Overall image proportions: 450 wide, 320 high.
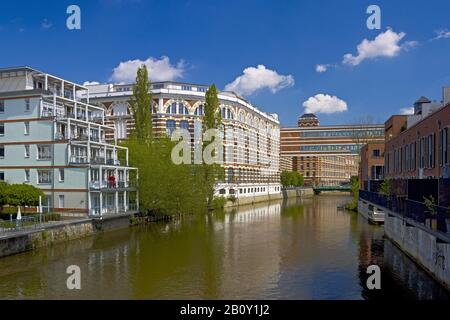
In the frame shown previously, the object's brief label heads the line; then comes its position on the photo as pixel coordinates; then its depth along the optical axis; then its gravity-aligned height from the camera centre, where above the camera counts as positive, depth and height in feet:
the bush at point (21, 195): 117.70 -6.63
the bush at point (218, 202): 221.11 -16.71
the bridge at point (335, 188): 395.34 -17.25
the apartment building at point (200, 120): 239.30 +27.95
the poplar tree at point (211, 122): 211.20 +23.14
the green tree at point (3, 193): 117.61 -6.09
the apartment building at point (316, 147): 456.86 +22.39
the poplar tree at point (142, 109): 180.65 +24.67
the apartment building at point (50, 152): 131.75 +5.51
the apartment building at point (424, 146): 99.68 +6.30
